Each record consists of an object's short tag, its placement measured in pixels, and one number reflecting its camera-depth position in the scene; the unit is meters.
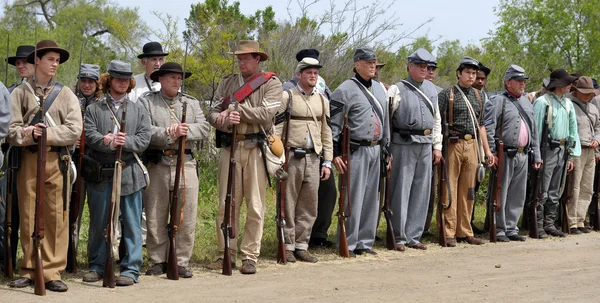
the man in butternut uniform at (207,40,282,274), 8.91
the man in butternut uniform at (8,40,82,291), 7.75
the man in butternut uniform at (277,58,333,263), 9.48
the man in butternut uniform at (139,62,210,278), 8.50
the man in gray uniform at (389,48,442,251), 10.60
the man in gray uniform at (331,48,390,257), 10.04
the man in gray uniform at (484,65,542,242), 11.57
